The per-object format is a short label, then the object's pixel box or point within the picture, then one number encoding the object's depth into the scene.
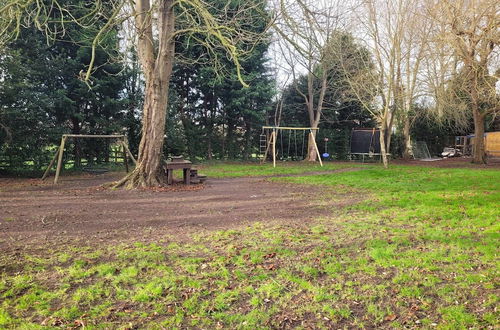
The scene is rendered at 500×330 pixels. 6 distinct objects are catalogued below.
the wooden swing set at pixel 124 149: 9.86
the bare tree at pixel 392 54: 14.84
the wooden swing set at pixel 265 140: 17.99
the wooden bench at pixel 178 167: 9.45
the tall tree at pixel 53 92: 11.28
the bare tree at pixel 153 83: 8.80
